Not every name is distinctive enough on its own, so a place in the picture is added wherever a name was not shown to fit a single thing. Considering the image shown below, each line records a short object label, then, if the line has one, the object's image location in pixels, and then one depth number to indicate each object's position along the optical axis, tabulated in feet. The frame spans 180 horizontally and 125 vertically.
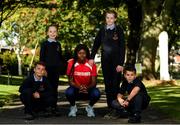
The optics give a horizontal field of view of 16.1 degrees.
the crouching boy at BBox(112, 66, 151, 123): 36.88
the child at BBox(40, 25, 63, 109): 41.78
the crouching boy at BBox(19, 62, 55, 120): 39.04
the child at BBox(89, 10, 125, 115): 40.45
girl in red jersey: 40.88
